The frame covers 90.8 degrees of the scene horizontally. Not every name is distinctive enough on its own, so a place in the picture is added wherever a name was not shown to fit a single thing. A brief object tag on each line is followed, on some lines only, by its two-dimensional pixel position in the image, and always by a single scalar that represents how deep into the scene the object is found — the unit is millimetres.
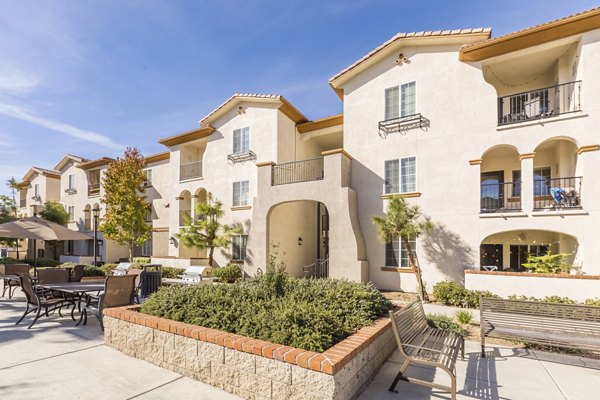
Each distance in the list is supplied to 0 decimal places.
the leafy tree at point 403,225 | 11797
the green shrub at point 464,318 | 7328
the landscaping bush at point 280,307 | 4223
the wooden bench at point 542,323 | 5070
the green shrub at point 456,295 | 10117
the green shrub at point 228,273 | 16016
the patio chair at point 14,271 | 11078
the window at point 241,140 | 18422
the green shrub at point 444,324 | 6477
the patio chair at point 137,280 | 8983
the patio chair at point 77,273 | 11086
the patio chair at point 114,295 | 7004
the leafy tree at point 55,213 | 27156
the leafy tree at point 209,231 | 17516
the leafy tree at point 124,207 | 21109
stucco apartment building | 10711
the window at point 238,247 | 17938
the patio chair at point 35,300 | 7270
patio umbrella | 9953
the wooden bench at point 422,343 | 3916
